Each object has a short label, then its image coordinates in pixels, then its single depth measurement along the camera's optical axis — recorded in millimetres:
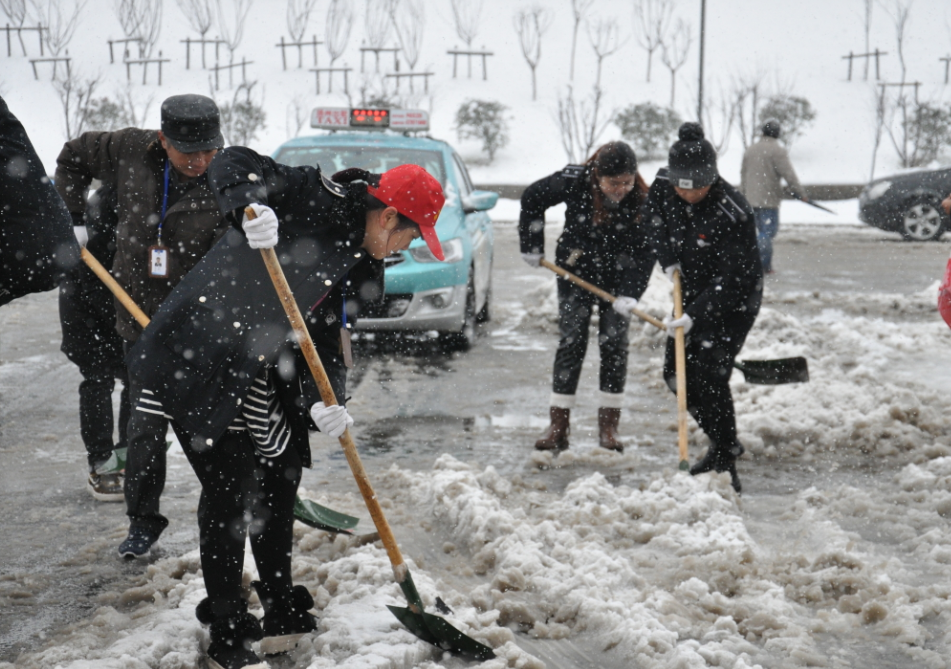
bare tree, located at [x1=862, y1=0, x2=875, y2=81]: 37112
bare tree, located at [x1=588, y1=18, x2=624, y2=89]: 39656
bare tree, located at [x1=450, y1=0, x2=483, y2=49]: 40281
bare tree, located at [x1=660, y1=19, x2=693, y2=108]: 36094
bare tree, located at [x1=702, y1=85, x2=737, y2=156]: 30384
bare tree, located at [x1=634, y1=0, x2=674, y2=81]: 37603
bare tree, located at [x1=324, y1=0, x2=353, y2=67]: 36278
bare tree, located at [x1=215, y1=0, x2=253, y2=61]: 38394
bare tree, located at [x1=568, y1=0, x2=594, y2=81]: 38656
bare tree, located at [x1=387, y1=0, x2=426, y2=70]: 36750
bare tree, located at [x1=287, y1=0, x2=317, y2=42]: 38756
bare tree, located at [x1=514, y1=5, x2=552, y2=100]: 37531
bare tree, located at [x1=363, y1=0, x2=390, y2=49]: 37469
